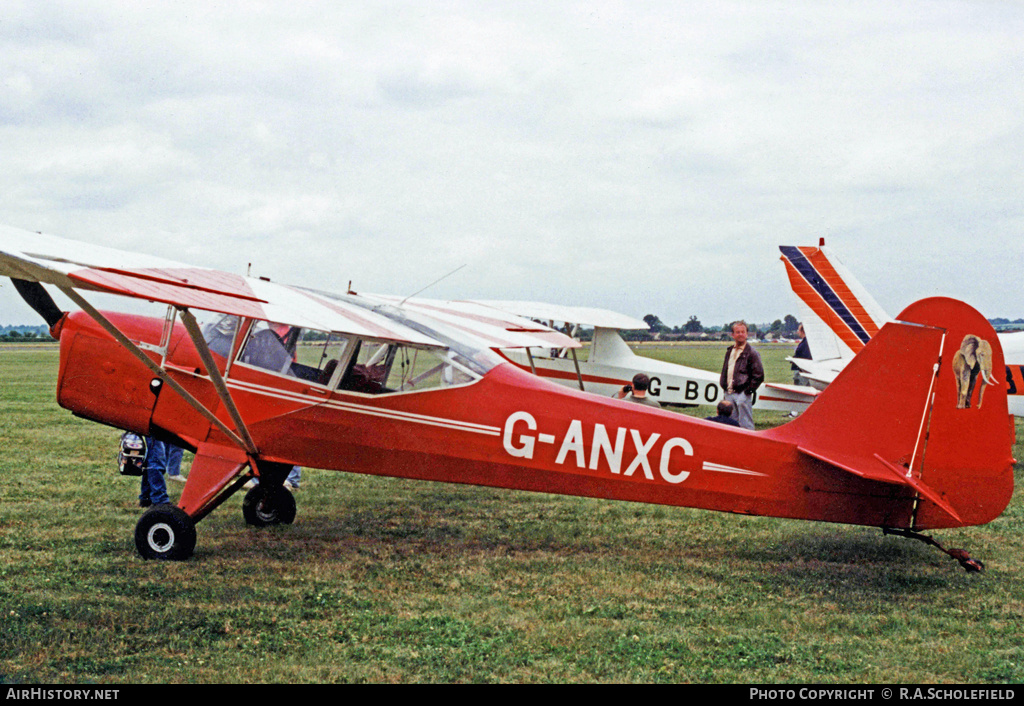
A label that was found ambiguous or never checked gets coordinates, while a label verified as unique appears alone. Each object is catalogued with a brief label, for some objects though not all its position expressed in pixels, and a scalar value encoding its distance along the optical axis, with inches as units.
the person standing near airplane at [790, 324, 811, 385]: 604.5
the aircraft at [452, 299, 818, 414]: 572.4
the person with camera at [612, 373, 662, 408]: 407.2
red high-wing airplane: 209.6
